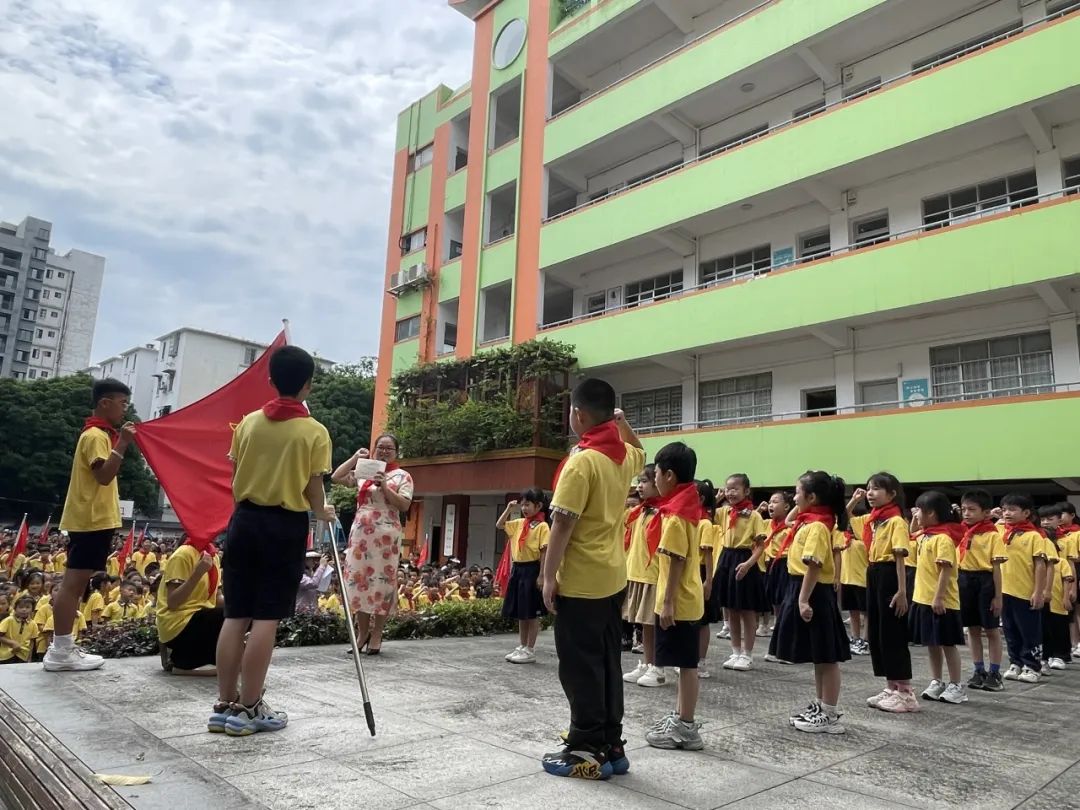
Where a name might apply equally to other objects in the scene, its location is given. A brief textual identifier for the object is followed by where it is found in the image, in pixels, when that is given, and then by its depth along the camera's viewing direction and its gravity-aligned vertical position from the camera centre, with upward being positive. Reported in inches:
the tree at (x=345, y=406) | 1581.0 +289.9
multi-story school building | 502.0 +295.2
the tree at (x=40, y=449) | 1430.9 +154.0
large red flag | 190.2 +22.2
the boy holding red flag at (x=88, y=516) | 198.5 +4.0
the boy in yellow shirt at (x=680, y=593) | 154.0 -8.3
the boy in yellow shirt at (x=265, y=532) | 147.4 +1.3
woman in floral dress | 247.0 -2.2
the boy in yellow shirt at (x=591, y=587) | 132.7 -6.5
